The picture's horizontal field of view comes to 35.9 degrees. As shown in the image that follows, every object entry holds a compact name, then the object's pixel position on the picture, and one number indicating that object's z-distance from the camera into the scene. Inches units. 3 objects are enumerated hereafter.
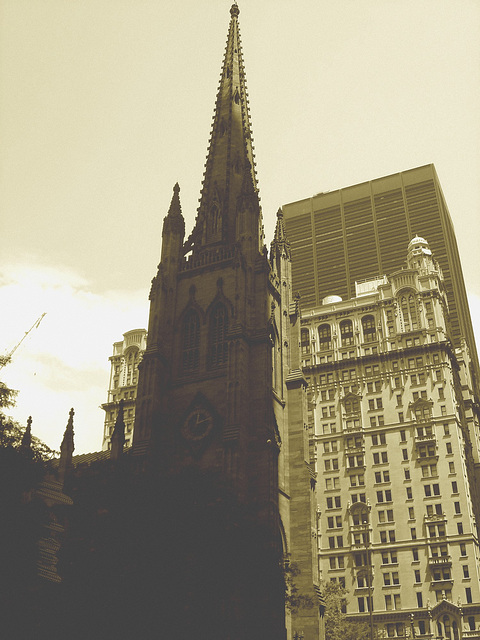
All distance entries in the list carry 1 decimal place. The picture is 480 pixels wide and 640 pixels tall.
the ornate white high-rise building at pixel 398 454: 3036.4
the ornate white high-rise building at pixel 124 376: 3993.6
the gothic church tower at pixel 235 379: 1797.5
